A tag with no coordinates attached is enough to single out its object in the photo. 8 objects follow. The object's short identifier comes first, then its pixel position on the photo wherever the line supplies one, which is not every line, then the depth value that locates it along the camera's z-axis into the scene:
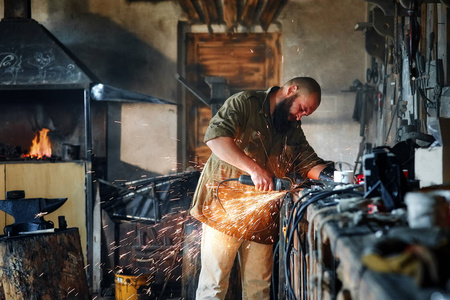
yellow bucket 5.01
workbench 1.05
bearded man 3.57
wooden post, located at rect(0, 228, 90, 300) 3.84
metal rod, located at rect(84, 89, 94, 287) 5.86
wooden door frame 6.88
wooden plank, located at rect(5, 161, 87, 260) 5.83
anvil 4.22
